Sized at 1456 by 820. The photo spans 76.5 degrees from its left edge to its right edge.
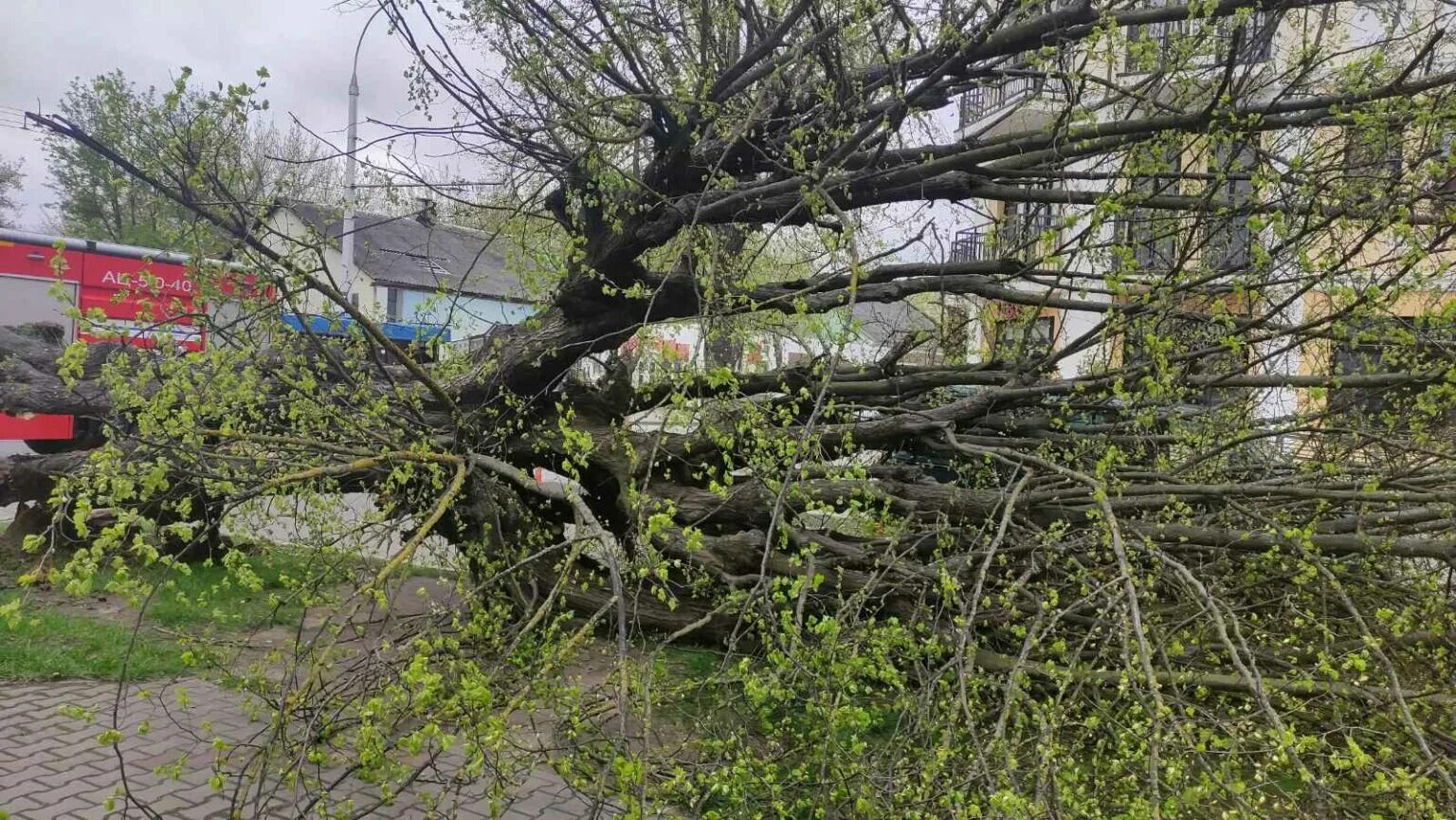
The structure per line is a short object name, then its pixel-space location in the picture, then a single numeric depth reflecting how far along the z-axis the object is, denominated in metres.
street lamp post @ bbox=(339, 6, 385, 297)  6.03
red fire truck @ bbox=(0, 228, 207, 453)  11.72
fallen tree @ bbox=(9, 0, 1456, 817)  3.16
